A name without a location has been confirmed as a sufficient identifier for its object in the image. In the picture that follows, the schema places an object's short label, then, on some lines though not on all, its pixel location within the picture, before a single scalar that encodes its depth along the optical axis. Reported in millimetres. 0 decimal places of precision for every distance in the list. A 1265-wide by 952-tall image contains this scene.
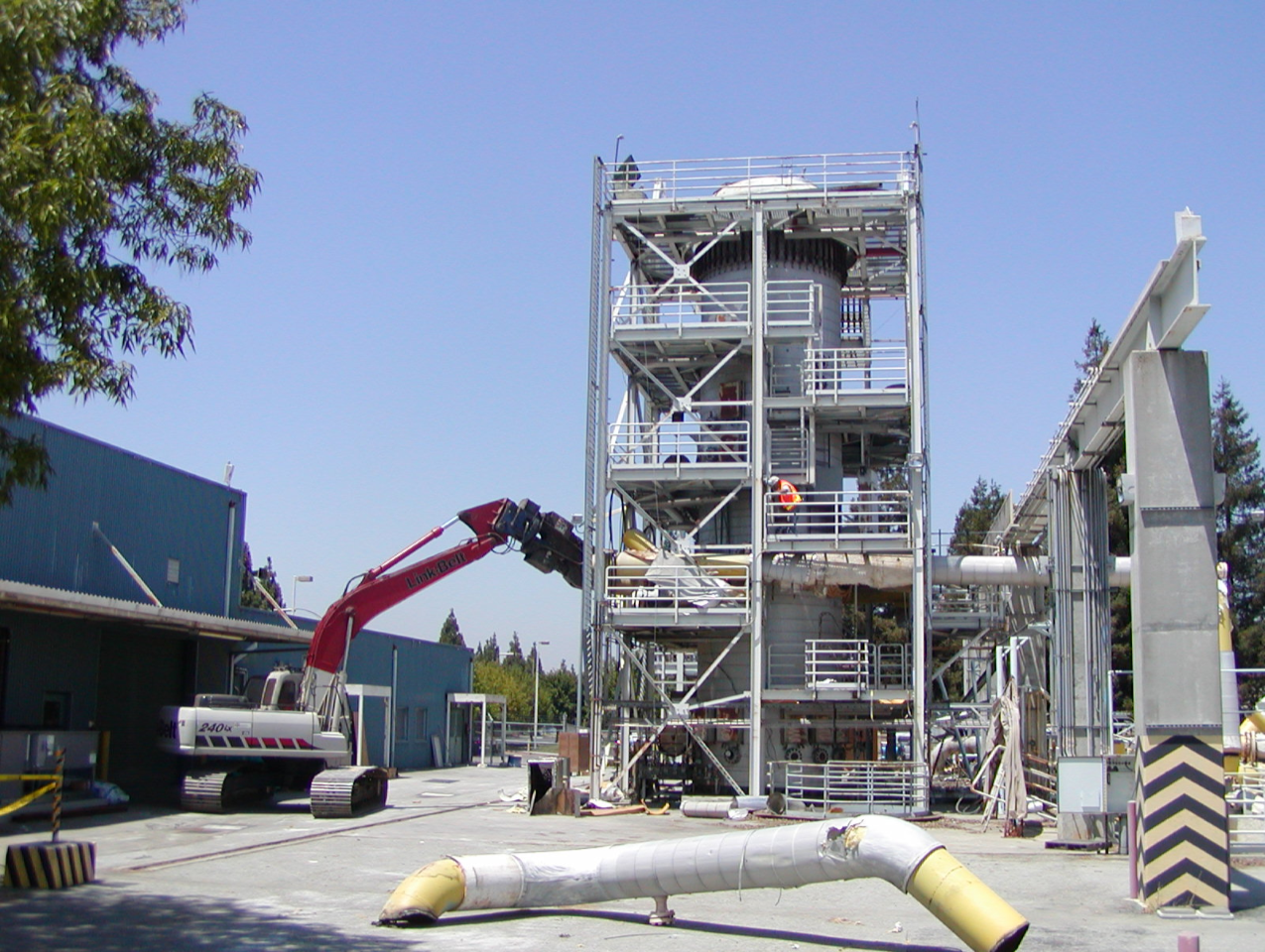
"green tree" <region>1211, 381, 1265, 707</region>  57875
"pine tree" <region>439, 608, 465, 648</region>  123188
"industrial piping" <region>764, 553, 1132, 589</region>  31766
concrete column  15719
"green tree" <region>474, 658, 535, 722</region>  89431
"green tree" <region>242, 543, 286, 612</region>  81562
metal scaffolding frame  31844
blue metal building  27562
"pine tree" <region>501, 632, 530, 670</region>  134125
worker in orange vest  31955
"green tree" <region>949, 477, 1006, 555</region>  71312
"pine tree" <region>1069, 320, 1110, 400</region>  64188
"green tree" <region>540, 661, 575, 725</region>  101375
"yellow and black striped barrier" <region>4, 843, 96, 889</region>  16188
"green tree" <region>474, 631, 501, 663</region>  144912
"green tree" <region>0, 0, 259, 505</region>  11344
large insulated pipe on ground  12375
